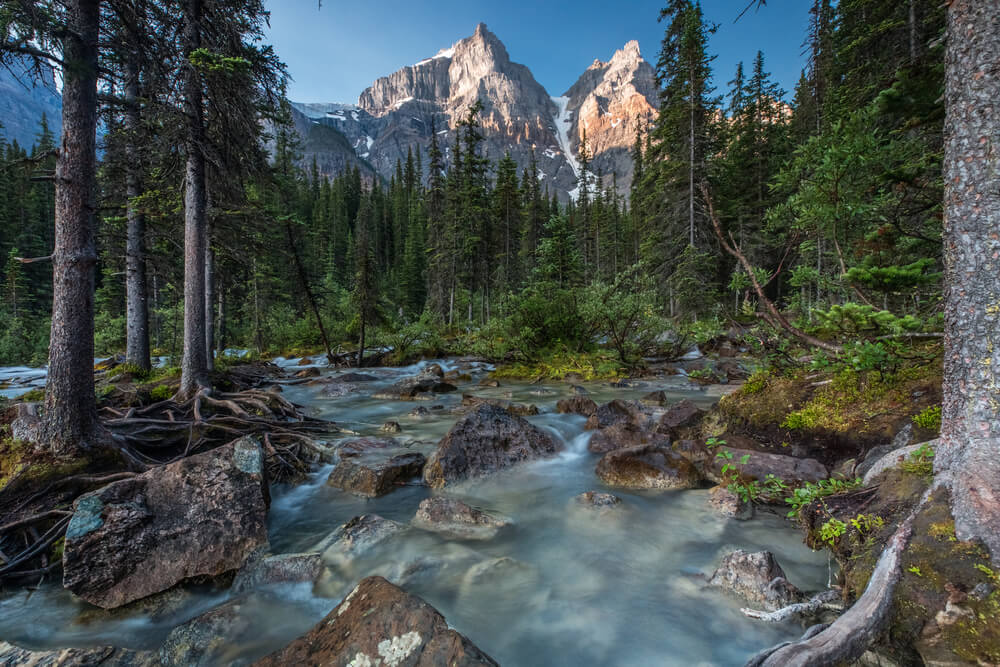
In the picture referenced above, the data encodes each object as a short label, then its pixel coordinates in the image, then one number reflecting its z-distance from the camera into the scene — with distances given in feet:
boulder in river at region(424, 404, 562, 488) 21.31
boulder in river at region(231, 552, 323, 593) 12.93
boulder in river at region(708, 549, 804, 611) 10.85
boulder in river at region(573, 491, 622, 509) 18.25
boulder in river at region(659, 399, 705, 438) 24.75
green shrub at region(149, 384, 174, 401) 26.78
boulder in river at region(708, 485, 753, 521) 16.22
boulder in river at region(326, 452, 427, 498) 19.72
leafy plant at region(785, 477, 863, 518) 10.52
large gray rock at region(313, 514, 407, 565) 14.73
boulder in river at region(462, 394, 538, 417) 32.60
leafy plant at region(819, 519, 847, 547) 9.62
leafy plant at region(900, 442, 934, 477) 10.13
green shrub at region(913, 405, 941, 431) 12.61
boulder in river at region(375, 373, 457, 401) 44.23
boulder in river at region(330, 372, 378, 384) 53.42
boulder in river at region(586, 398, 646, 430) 28.84
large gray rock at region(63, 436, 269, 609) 11.44
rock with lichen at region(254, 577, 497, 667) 7.46
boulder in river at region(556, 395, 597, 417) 32.73
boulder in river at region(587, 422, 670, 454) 24.56
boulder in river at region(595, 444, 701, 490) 19.21
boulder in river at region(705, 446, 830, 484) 15.62
